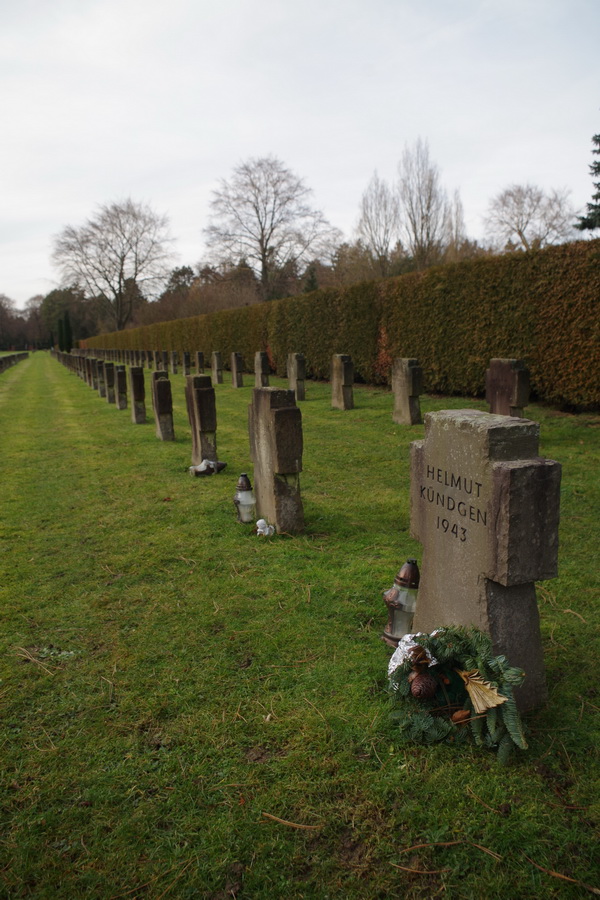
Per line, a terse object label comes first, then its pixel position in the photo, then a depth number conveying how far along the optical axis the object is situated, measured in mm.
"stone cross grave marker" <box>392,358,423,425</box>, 10750
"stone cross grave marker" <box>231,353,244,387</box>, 20172
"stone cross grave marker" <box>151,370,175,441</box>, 9727
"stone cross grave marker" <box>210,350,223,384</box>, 22653
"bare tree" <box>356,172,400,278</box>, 32562
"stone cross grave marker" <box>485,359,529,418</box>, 8336
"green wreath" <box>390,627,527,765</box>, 2377
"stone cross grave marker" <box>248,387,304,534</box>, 5016
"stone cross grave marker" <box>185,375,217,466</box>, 7645
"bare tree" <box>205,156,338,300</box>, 40031
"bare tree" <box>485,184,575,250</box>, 36250
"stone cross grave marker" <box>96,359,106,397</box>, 19244
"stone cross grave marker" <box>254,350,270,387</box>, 17484
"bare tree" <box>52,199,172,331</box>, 55312
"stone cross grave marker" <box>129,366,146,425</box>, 12273
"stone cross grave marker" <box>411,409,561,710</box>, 2398
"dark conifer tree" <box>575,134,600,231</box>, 22612
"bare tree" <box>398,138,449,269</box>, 31297
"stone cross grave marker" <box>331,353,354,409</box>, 13258
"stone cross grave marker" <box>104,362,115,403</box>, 17844
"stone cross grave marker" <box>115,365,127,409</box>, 15219
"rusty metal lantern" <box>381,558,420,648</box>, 3227
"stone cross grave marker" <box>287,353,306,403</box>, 14969
